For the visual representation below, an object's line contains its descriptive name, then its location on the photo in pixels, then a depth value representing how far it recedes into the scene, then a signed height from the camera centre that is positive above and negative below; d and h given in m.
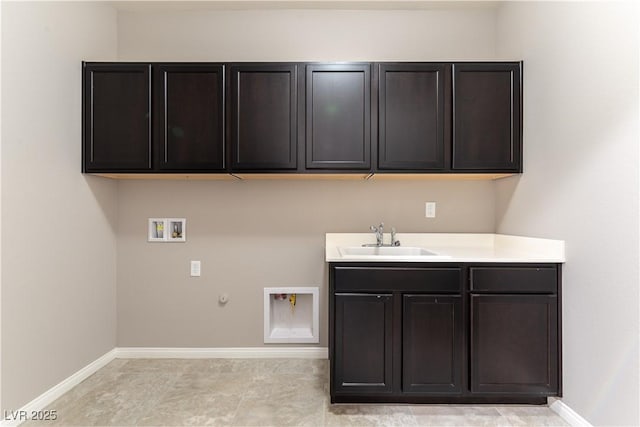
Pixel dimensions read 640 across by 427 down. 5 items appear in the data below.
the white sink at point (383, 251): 2.83 -0.30
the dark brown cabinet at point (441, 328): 2.16 -0.68
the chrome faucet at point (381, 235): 2.87 -0.18
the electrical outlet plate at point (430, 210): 2.98 +0.02
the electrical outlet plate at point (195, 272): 3.01 -0.49
